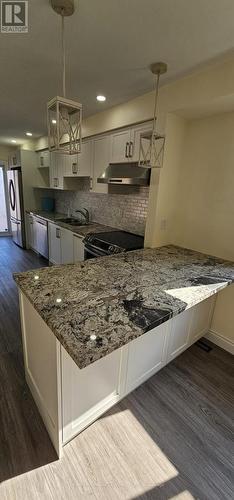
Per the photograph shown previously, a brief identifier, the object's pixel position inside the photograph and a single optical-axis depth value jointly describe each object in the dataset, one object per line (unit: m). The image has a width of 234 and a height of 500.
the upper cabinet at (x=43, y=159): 4.70
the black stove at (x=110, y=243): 2.51
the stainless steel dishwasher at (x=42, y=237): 4.39
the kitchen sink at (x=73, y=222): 3.98
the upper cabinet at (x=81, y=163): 3.31
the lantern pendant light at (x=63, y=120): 1.17
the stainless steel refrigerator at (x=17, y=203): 5.13
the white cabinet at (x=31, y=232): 5.00
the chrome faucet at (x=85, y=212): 4.14
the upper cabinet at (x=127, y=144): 2.45
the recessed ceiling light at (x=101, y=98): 2.36
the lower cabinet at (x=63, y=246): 3.30
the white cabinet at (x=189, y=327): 1.95
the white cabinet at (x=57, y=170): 4.12
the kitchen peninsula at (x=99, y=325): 1.07
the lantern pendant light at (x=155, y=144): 1.73
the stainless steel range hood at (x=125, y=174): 2.35
